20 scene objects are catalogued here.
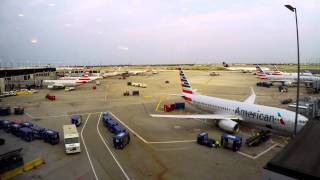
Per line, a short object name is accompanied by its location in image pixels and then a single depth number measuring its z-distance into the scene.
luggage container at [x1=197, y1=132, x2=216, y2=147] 34.30
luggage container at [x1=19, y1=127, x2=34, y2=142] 37.12
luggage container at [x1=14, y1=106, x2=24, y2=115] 56.48
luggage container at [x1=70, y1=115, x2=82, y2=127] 45.66
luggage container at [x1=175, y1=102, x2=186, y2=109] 59.64
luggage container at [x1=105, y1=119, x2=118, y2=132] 41.41
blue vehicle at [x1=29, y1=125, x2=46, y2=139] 38.12
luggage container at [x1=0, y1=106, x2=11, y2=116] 55.62
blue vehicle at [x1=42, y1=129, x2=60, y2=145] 35.66
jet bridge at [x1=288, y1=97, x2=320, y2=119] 40.34
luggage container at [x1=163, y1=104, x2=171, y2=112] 57.07
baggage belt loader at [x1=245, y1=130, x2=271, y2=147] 34.25
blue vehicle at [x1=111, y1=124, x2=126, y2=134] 38.56
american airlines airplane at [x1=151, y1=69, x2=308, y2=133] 35.31
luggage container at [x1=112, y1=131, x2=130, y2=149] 33.31
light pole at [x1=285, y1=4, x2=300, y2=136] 24.74
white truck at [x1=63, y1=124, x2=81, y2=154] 31.94
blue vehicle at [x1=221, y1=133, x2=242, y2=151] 32.25
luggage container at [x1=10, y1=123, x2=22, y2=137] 39.75
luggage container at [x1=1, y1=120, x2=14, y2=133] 42.33
